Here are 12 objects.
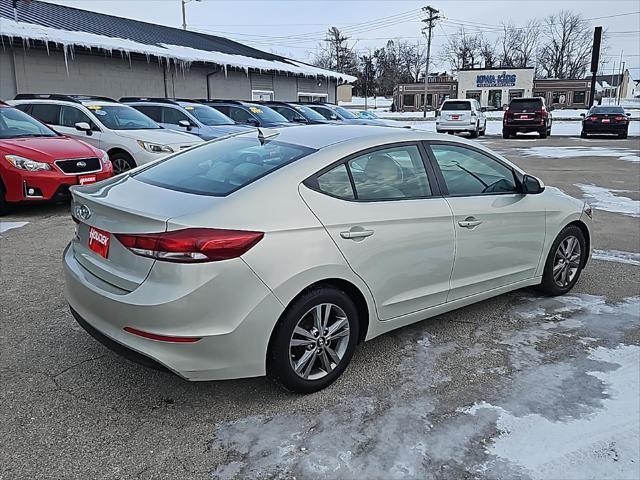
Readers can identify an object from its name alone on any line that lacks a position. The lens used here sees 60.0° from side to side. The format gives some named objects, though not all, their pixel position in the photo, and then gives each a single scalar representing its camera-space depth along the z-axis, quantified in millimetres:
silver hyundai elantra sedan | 2652
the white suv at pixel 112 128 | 9391
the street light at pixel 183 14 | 39150
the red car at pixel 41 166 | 7199
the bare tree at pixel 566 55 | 84625
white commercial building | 60969
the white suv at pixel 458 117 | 25605
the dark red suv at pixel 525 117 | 25538
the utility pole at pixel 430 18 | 55938
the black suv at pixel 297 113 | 16359
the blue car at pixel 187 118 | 11633
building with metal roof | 15148
